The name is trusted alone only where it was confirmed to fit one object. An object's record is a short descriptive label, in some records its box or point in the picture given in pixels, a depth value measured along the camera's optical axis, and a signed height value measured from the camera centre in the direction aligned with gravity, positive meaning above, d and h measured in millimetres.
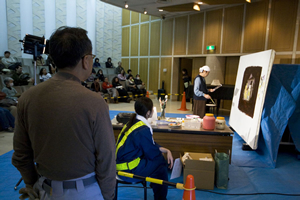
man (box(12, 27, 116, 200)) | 929 -242
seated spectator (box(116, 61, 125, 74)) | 11711 +206
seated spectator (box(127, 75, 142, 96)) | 10297 -642
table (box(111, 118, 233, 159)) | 2902 -849
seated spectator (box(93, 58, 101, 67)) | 11438 +472
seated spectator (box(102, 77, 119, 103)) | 9242 -700
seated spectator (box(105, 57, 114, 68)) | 12094 +516
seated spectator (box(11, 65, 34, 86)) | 6715 -233
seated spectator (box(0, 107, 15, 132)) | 4664 -1090
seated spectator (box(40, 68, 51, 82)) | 7805 -127
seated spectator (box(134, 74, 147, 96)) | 10750 -519
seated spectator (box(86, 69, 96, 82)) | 9580 -262
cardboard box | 2516 -1095
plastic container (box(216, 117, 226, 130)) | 2989 -632
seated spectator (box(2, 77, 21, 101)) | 5512 -510
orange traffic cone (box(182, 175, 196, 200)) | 1533 -786
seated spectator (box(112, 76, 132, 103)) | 9566 -780
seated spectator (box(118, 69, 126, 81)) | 10500 -145
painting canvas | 3371 -294
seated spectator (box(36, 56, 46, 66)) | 8827 +332
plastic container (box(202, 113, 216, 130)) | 2926 -615
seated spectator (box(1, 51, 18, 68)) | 8062 +333
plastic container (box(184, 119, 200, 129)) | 3000 -662
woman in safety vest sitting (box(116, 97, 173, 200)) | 1977 -691
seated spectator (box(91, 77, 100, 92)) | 8947 -523
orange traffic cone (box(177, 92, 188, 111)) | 7965 -1089
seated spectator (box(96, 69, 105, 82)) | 10156 -127
